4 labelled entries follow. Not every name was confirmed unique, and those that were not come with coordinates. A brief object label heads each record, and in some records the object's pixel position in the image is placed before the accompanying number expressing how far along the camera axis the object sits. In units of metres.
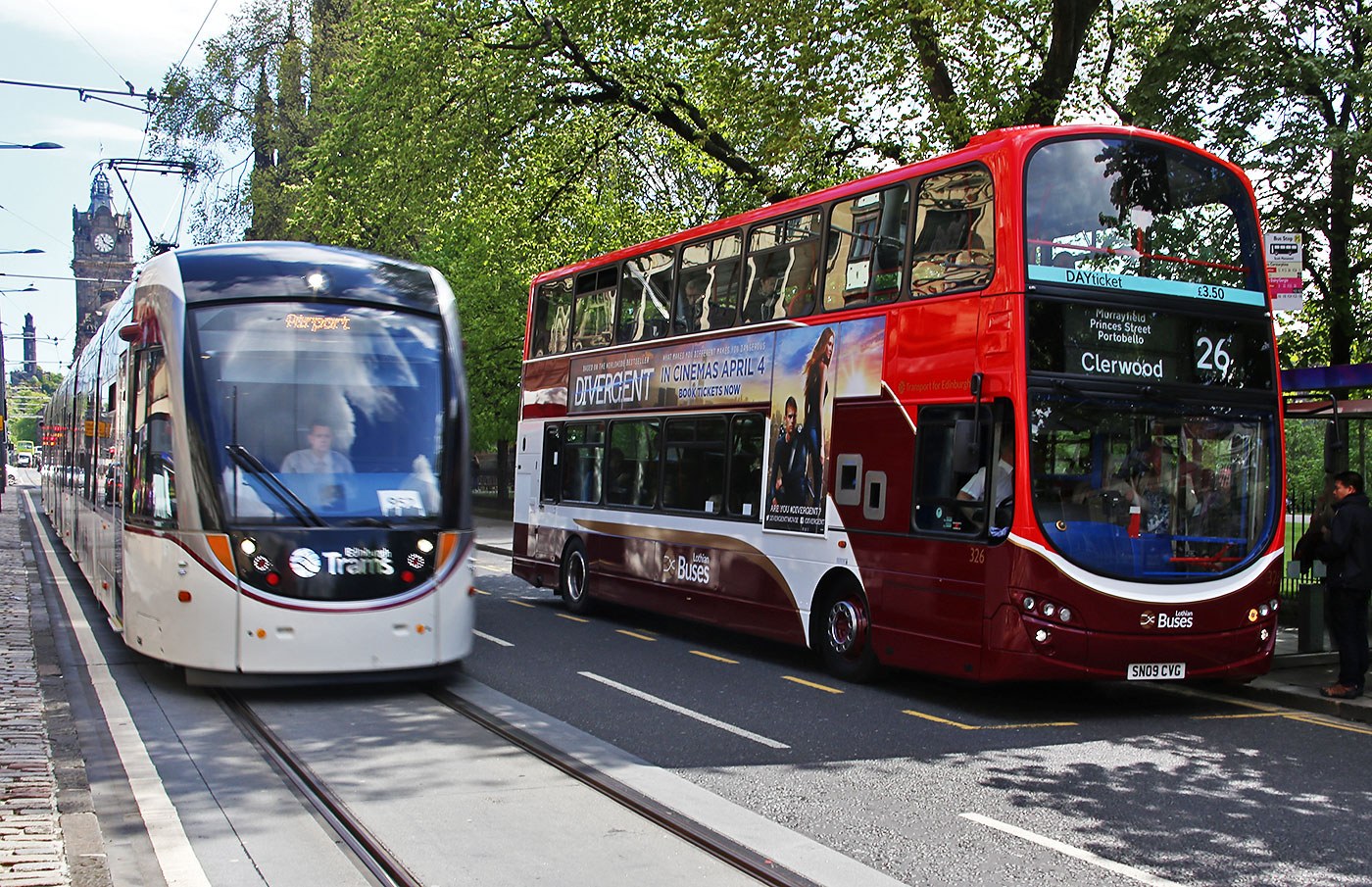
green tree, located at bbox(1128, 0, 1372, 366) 12.38
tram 9.16
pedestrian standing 10.06
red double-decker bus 9.34
